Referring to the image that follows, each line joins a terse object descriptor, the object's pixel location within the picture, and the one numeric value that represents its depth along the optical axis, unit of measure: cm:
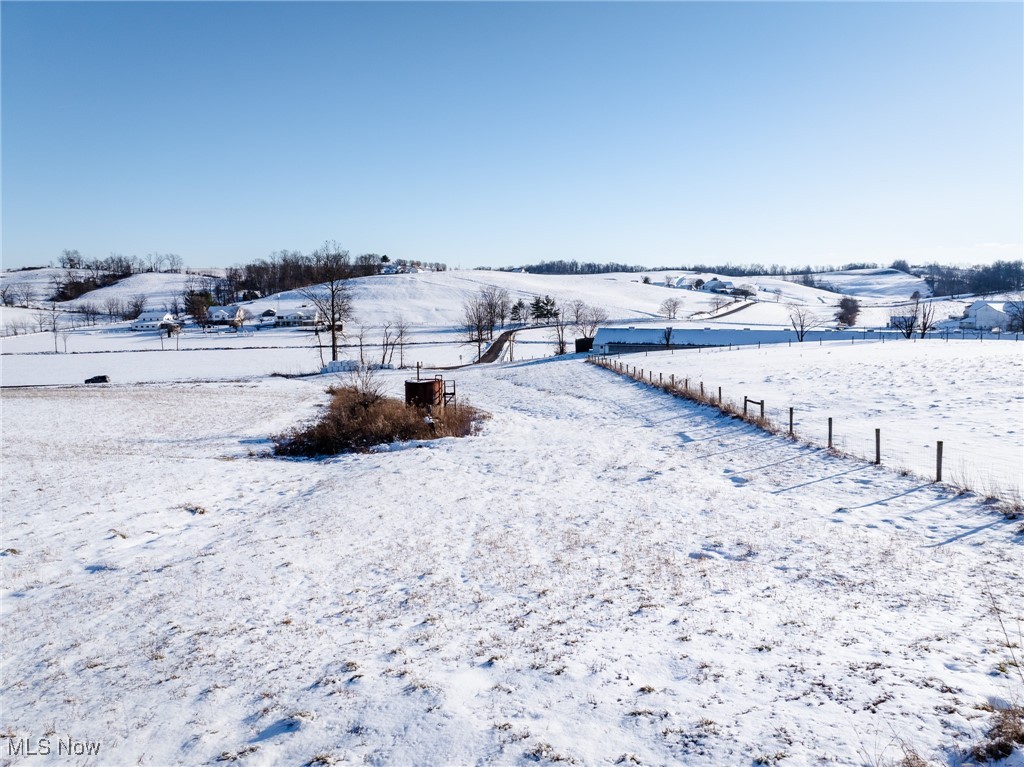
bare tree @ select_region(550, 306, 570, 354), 7448
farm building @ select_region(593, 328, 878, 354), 7362
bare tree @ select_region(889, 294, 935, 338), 8012
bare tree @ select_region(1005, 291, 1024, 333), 9438
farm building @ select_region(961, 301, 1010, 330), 9944
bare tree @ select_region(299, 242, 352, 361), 6588
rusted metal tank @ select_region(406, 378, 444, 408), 2570
